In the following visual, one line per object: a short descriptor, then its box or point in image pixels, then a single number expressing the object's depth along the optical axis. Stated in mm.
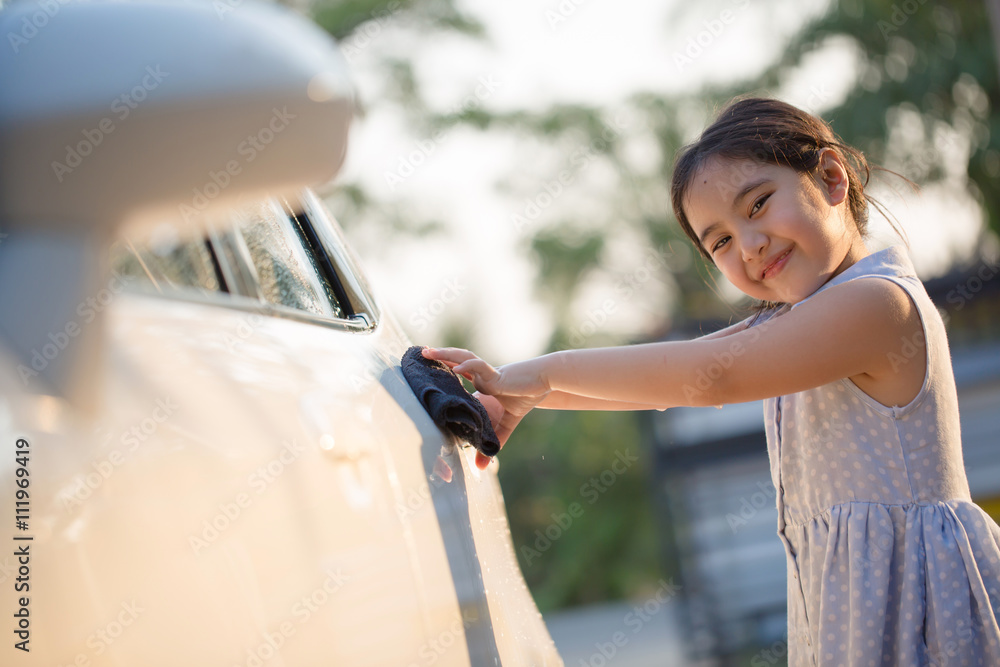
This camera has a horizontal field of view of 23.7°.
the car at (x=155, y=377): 1412
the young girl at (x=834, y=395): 2082
